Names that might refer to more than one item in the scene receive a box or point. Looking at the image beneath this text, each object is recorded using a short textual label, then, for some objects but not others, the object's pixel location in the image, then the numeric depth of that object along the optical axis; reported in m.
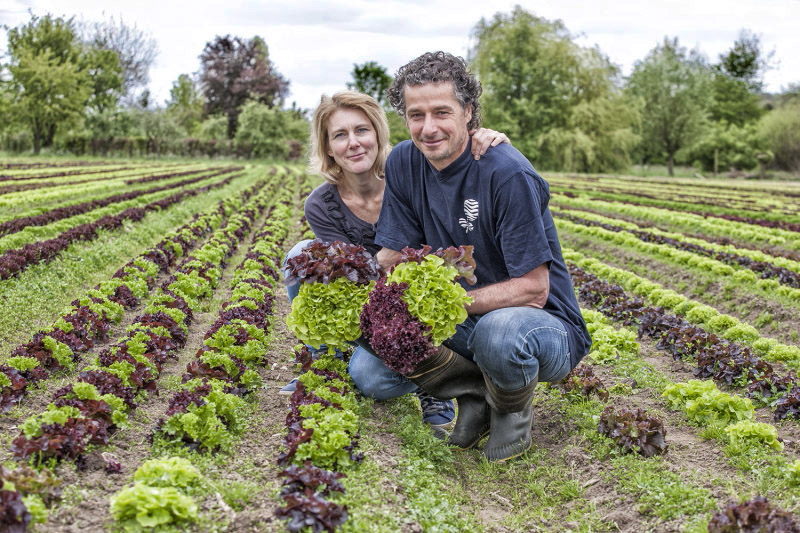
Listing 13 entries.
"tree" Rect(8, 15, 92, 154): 49.94
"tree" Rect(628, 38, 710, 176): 57.88
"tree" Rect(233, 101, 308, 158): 62.75
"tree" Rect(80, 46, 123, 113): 66.12
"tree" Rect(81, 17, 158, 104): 78.31
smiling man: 4.36
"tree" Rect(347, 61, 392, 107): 98.44
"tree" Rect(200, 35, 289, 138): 73.62
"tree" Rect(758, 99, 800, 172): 58.22
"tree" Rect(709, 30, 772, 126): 73.94
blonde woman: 5.70
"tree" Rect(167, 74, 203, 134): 80.69
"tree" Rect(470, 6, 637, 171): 55.47
